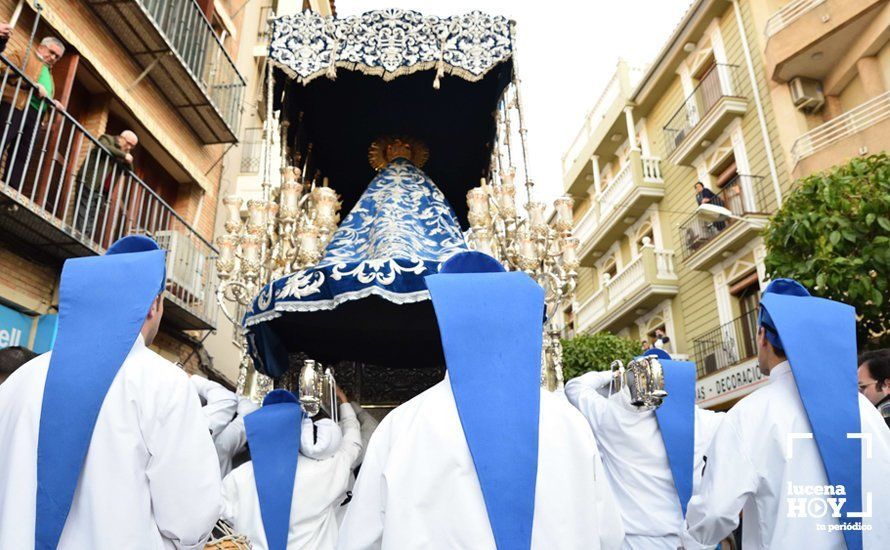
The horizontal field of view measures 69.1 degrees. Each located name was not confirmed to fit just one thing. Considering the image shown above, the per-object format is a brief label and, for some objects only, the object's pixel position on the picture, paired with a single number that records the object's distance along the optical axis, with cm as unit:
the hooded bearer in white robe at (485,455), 204
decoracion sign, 1223
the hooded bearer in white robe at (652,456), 367
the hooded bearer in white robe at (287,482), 327
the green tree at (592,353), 1321
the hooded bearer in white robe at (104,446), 192
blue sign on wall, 575
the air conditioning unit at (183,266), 780
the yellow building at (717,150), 1142
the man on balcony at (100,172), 655
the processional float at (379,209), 424
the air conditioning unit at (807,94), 1235
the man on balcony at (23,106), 544
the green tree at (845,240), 609
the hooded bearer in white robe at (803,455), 226
